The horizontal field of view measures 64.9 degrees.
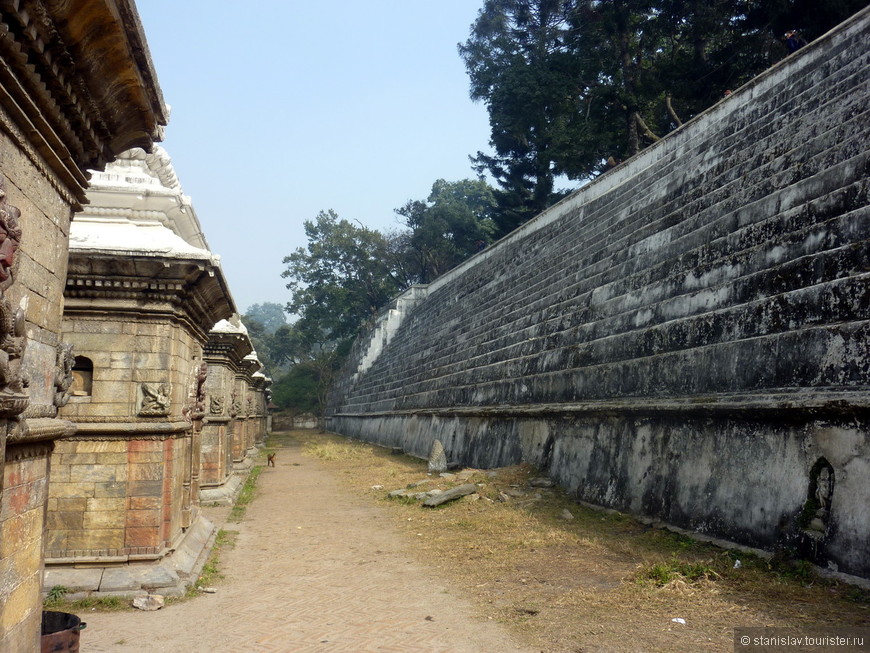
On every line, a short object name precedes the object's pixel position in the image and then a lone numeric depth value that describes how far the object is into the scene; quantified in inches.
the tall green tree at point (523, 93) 1167.0
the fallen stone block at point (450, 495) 439.2
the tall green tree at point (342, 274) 1923.0
